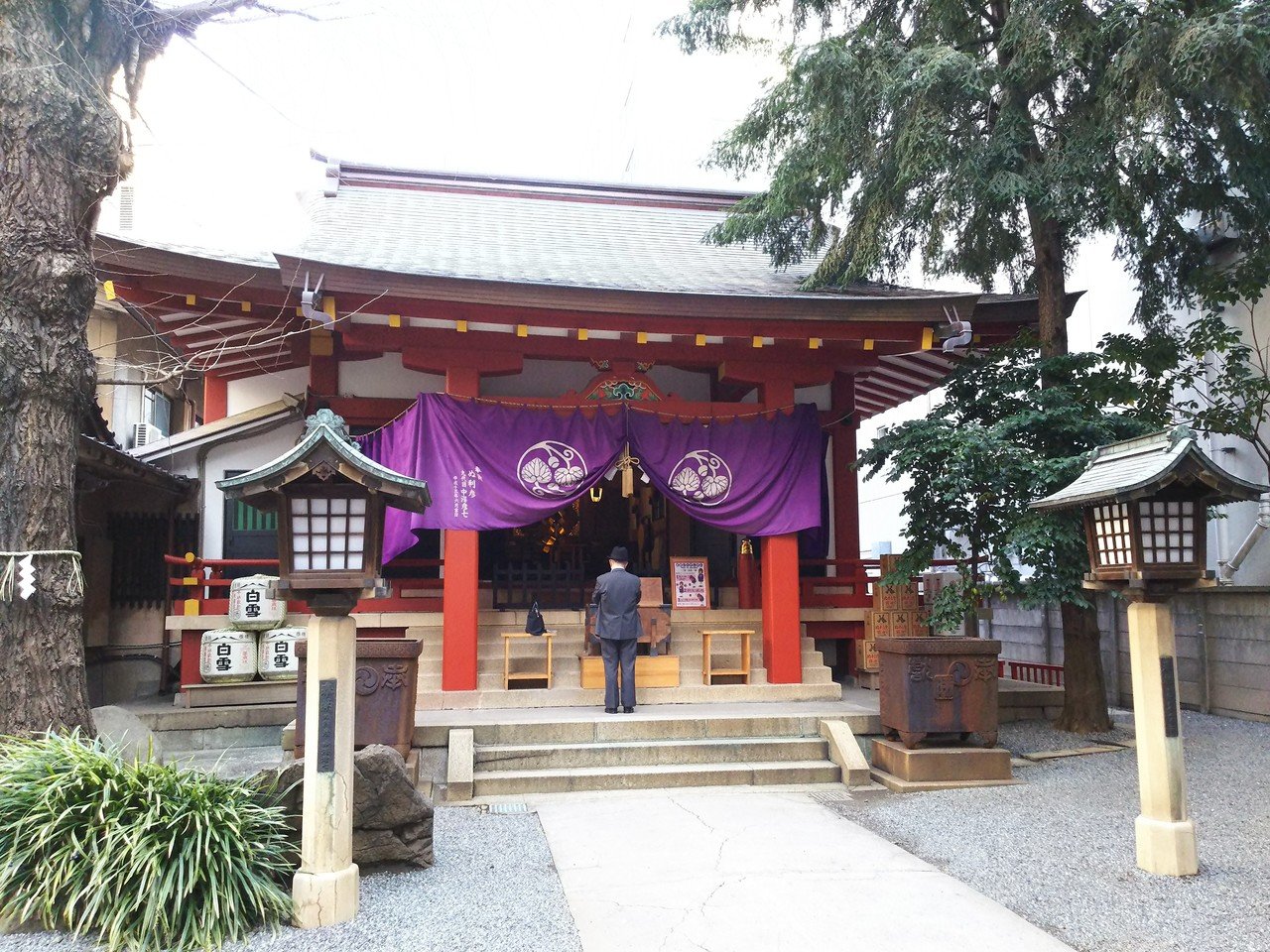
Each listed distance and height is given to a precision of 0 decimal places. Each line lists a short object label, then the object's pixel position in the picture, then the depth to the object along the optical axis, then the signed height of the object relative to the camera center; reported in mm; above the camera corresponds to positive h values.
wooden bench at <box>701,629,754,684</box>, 9648 -854
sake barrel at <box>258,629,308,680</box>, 8883 -674
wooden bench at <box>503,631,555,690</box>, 9164 -900
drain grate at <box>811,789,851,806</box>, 7045 -1740
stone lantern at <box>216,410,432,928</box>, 4480 +53
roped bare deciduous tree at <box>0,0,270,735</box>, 5512 +1732
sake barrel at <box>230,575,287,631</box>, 8859 -179
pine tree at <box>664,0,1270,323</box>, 7598 +4141
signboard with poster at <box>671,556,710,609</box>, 10977 -17
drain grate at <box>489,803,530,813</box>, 6688 -1687
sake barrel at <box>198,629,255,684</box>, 8672 -670
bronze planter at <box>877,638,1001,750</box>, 7445 -907
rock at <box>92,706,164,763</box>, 6914 -1079
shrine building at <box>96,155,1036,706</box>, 8812 +2233
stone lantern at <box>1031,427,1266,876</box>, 5129 +13
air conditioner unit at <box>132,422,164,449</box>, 16438 +2870
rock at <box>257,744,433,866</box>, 4965 -1237
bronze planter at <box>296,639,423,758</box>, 6906 -828
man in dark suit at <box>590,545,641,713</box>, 8531 -418
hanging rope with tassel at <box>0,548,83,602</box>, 5406 +100
